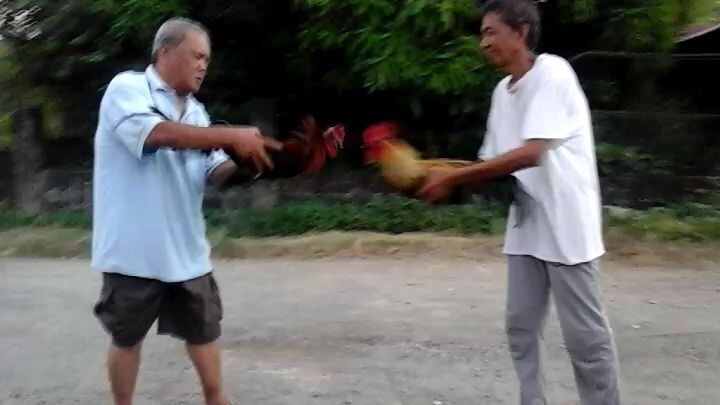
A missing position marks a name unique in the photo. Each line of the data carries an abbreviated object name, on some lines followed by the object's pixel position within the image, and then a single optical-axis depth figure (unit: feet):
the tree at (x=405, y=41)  27.07
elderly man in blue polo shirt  11.21
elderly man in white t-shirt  11.14
